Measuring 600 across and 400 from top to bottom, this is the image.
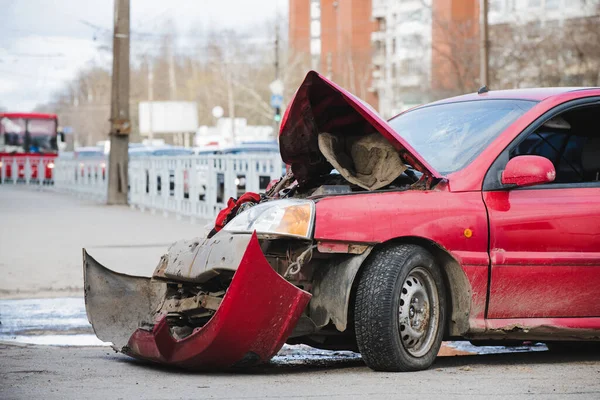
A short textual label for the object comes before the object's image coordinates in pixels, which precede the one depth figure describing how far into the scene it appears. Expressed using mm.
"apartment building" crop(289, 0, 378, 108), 109075
